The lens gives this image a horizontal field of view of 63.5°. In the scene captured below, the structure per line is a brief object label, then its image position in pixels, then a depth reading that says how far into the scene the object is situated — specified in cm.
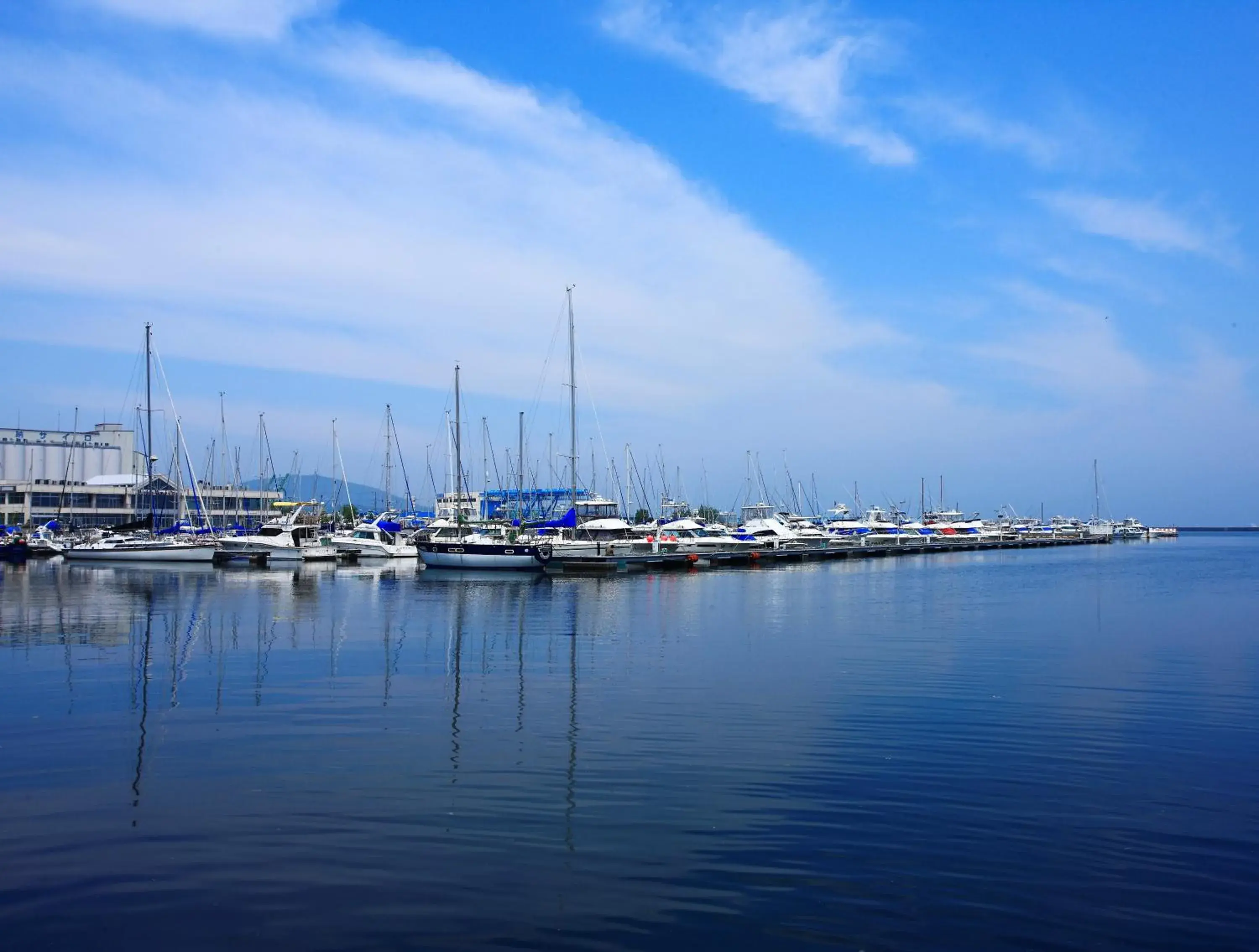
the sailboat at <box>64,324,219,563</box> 7549
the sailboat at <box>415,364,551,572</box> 7012
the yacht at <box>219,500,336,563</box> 7881
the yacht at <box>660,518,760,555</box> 9169
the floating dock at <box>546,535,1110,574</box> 7219
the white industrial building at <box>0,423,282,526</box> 12725
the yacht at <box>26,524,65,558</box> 8850
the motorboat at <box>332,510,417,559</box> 8638
